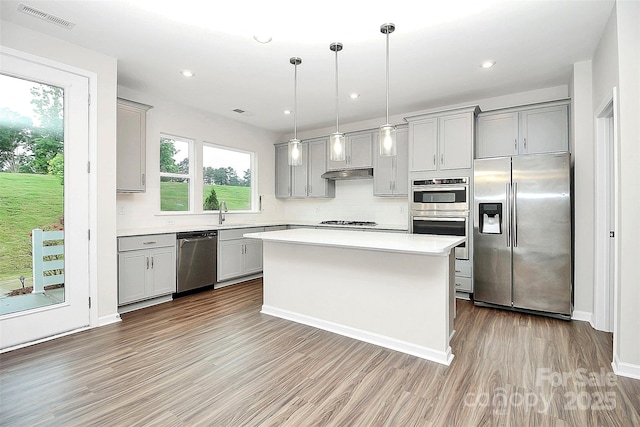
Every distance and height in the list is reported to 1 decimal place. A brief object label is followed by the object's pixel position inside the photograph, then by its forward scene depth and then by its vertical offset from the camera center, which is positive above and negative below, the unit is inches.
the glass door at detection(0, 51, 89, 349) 105.2 +4.4
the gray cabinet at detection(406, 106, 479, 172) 163.0 +38.9
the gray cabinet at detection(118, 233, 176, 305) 140.3 -25.4
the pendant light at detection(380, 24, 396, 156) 99.7 +22.9
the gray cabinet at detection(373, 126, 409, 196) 191.9 +26.2
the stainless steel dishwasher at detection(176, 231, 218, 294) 165.5 -25.3
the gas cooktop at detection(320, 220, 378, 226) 209.6 -7.1
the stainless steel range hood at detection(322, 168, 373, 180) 208.7 +26.2
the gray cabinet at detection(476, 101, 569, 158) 149.5 +40.5
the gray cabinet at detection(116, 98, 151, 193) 147.0 +32.0
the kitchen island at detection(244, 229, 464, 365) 99.8 -27.2
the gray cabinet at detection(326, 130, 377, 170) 207.5 +41.2
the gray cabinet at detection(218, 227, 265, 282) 186.7 -25.7
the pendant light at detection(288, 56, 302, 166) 117.6 +22.3
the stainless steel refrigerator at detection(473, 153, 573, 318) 132.8 -9.5
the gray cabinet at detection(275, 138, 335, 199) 230.1 +29.2
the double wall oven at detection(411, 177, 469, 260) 162.4 +2.4
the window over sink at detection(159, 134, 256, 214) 186.4 +24.0
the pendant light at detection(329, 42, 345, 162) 107.6 +22.6
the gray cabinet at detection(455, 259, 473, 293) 161.2 -32.8
